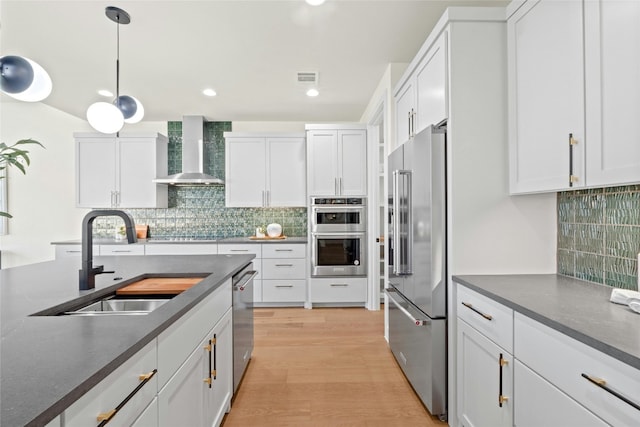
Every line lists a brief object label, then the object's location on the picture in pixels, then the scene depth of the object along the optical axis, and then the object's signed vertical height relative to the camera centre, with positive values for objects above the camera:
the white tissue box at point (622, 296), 1.23 -0.32
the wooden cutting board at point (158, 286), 1.59 -0.37
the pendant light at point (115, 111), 2.02 +0.71
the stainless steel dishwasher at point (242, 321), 2.12 -0.79
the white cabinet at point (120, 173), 4.37 +0.60
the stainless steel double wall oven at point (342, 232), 4.17 -0.23
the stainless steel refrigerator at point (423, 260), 1.85 -0.29
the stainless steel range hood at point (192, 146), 4.56 +1.01
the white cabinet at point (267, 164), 4.47 +0.73
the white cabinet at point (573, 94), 1.14 +0.52
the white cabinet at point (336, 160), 4.22 +0.74
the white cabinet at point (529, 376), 0.88 -0.58
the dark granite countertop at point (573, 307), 0.91 -0.36
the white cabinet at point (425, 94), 1.87 +0.84
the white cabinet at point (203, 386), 1.15 -0.77
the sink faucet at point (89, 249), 1.43 -0.16
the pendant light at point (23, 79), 1.66 +0.76
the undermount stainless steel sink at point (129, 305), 1.50 -0.44
